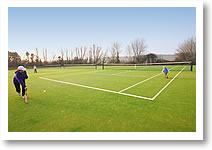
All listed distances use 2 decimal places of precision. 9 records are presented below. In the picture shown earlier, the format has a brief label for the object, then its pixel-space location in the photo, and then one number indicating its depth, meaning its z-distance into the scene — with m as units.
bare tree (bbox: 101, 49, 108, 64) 48.47
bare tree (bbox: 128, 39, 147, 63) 50.02
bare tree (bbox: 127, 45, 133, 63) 46.19
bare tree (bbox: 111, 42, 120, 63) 50.67
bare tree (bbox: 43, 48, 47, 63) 36.79
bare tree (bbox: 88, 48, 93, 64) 49.11
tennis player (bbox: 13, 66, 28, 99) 4.28
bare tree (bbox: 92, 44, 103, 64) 49.59
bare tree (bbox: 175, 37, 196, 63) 31.67
